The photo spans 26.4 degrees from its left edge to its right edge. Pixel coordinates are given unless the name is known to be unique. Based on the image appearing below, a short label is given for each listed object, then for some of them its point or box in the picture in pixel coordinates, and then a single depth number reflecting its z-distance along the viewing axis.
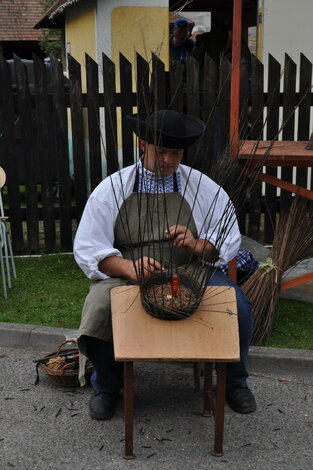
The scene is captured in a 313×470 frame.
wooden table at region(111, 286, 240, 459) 2.76
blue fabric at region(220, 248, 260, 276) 4.59
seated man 3.13
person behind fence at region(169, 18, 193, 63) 8.12
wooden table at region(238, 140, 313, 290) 3.74
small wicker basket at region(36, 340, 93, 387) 3.59
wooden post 3.81
